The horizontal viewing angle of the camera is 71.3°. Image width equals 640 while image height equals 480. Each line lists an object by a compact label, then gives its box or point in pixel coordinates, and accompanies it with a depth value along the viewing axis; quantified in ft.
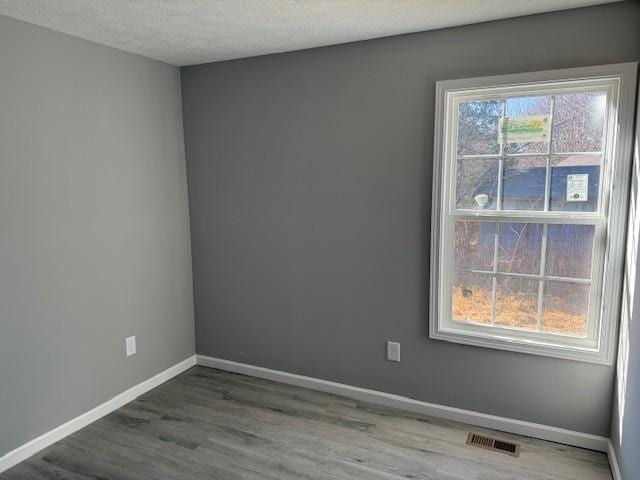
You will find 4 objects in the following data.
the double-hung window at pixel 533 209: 7.45
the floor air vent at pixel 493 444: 7.99
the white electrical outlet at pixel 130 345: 9.87
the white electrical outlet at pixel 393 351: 9.43
